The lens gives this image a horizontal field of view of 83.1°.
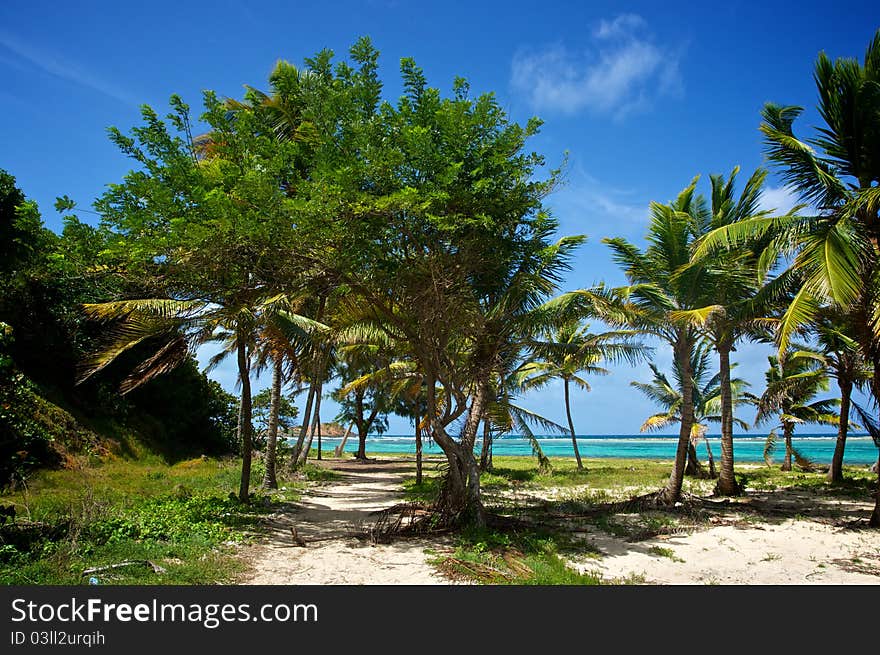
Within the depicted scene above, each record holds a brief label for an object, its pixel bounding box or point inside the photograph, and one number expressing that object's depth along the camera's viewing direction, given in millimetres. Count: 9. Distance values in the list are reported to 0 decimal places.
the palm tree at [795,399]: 18891
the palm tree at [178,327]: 9688
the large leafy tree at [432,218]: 7746
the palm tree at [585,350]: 12336
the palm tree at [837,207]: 7984
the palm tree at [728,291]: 11805
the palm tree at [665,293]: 12148
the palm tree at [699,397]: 20531
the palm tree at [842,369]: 16094
